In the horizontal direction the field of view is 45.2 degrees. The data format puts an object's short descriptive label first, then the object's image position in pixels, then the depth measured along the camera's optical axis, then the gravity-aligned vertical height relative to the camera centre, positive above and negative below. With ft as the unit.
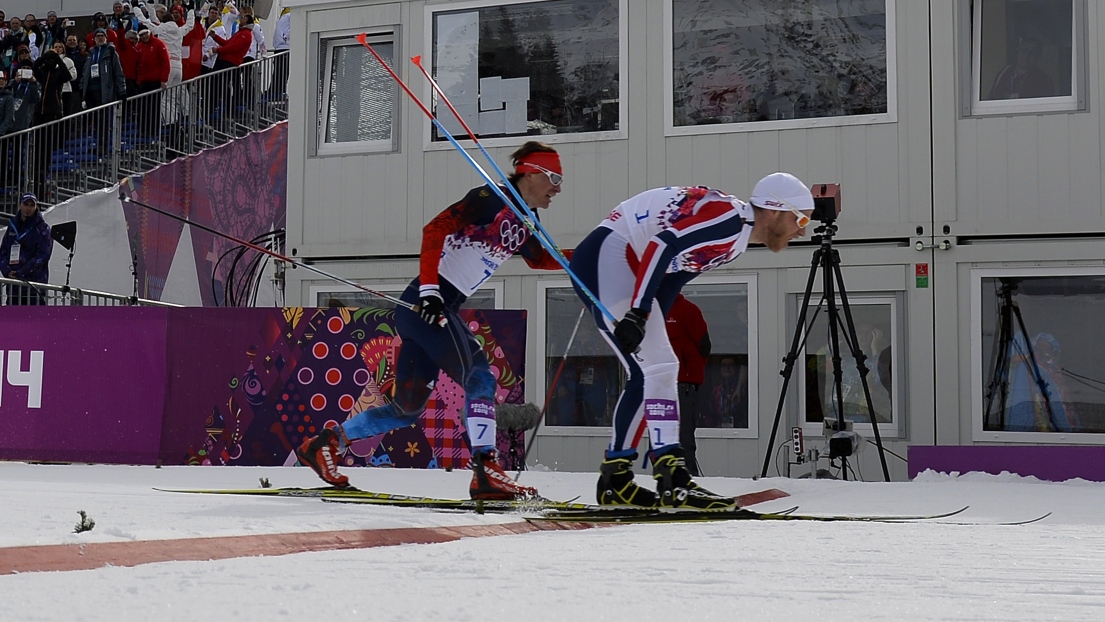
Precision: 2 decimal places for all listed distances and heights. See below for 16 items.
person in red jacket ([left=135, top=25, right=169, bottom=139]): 54.90 +12.72
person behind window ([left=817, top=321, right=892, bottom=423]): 34.42 +0.10
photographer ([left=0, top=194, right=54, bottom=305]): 45.70 +4.55
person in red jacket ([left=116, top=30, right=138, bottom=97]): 55.31 +13.31
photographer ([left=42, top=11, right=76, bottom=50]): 59.72 +15.50
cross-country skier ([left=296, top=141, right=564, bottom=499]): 18.79 +1.00
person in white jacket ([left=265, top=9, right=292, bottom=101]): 63.87 +15.33
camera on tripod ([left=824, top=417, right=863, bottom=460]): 27.76 -1.29
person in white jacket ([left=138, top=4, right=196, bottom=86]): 56.44 +14.30
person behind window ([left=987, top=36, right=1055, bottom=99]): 34.19 +7.98
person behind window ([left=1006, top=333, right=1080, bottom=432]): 33.04 -0.15
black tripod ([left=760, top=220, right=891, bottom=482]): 28.37 +1.37
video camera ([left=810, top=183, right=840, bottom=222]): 28.53 +3.86
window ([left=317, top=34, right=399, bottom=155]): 40.29 +8.52
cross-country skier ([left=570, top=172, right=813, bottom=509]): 17.48 +1.51
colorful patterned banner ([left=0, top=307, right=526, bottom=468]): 30.45 -0.19
